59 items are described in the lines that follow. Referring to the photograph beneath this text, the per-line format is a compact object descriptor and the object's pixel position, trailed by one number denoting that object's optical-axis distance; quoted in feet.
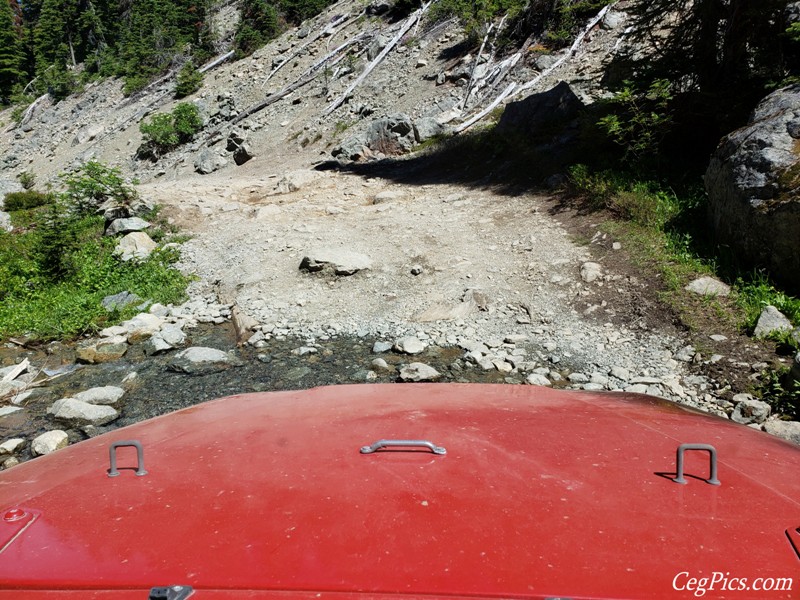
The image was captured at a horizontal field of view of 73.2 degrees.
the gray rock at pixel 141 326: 24.09
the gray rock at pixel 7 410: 18.31
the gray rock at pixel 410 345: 21.09
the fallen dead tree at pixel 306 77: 80.12
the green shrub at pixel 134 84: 114.73
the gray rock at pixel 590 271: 24.58
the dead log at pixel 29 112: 134.10
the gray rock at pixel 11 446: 15.93
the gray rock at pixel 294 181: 46.24
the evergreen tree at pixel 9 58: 169.89
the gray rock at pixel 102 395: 18.57
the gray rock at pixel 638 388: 17.12
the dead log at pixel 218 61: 104.99
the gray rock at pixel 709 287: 21.65
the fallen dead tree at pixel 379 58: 70.95
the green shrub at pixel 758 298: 19.65
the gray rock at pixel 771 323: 18.84
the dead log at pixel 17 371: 20.65
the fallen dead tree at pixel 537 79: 54.95
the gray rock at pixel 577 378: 18.26
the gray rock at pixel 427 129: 54.44
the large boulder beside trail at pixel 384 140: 54.80
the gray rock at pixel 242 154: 65.98
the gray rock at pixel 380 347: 21.43
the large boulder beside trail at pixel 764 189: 20.30
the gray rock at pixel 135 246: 33.22
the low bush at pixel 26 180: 79.32
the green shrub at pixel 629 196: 27.53
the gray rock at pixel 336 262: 27.89
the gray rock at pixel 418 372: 18.73
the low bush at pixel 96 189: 40.45
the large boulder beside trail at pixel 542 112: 41.73
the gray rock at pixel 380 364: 20.07
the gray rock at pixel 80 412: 17.40
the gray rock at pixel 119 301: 27.39
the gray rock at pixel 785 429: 13.85
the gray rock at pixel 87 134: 102.17
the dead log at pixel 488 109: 53.21
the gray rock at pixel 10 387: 19.81
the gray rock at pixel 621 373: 18.14
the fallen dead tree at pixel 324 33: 88.94
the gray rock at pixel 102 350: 22.42
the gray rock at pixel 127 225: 36.68
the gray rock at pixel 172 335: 23.22
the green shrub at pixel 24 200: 55.47
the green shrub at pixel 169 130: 79.05
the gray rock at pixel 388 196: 39.96
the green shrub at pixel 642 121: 29.40
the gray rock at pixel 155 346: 22.39
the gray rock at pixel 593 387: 17.58
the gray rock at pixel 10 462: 15.20
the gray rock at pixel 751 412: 15.40
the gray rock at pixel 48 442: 15.60
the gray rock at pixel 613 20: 55.31
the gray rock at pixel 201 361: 20.89
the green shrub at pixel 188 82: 97.60
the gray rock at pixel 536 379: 18.25
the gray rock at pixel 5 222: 45.65
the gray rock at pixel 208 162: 67.15
